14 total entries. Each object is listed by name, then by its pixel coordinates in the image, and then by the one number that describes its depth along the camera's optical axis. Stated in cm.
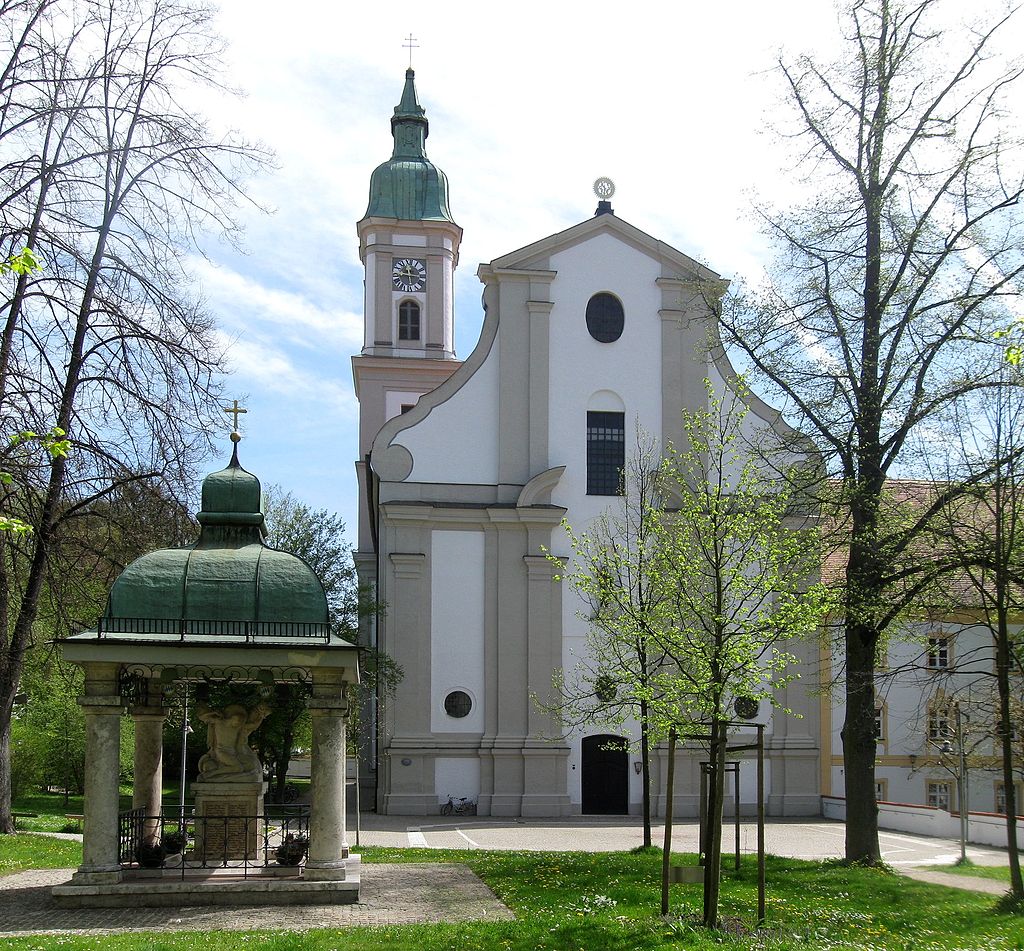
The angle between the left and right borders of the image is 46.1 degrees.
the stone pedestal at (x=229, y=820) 1515
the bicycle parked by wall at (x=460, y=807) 3098
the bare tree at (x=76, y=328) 1642
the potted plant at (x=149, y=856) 1458
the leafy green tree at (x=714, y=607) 1281
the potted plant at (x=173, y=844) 1559
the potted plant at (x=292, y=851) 1475
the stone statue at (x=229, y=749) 1528
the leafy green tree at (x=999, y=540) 1520
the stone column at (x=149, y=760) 1616
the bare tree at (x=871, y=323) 1897
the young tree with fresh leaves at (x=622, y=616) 1573
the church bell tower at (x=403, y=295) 4384
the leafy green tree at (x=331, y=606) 3055
